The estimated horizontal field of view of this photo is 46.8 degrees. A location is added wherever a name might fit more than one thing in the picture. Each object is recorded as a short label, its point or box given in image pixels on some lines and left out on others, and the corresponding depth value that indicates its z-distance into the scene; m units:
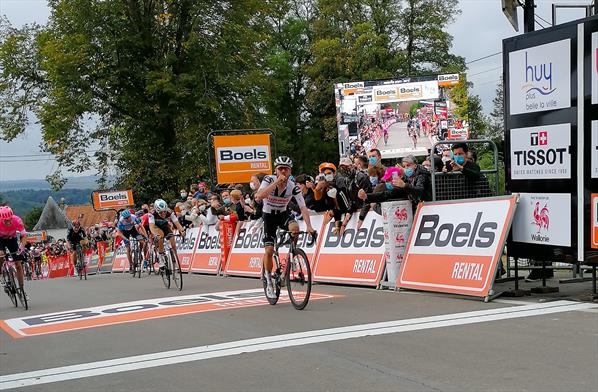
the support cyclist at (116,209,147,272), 21.86
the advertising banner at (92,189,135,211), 42.47
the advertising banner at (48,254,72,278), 38.31
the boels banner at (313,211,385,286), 11.66
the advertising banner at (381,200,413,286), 10.84
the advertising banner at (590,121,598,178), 8.22
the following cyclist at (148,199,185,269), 15.22
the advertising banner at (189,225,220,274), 19.27
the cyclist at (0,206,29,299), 13.43
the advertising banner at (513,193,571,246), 8.73
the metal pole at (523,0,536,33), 12.12
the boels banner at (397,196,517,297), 9.21
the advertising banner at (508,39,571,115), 8.61
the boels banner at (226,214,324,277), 16.52
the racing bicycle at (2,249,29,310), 13.59
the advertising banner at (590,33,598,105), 8.15
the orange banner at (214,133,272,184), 24.05
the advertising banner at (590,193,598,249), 8.30
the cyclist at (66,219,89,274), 22.91
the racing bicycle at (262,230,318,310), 9.51
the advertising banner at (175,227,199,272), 21.19
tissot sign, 8.66
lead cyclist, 9.44
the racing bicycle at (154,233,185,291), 14.52
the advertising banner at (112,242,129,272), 29.15
